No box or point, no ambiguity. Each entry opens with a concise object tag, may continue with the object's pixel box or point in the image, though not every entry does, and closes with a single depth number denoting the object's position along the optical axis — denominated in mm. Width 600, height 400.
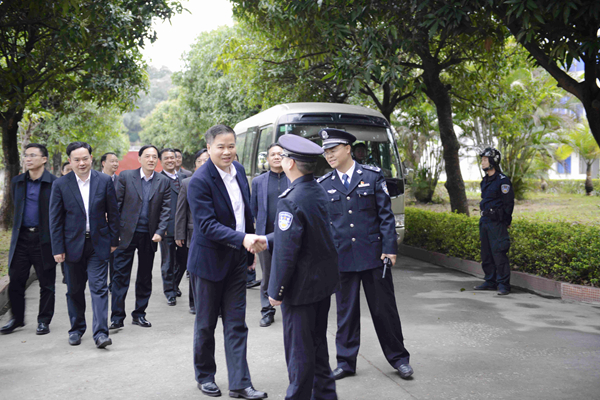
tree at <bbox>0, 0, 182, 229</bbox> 9604
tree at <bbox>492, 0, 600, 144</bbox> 6809
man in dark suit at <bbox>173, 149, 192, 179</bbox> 9703
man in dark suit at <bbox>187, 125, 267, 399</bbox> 4168
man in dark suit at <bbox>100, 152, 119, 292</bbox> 8836
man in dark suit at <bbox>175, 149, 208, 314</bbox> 7098
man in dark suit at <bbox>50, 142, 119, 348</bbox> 5578
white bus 10328
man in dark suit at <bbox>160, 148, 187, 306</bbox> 7625
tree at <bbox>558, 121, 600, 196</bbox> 26250
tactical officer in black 7926
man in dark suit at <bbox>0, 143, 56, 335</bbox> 6250
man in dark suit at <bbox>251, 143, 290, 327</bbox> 6621
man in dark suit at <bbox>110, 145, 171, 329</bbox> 6312
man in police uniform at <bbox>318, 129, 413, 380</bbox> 4648
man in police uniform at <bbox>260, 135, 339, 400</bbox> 3537
